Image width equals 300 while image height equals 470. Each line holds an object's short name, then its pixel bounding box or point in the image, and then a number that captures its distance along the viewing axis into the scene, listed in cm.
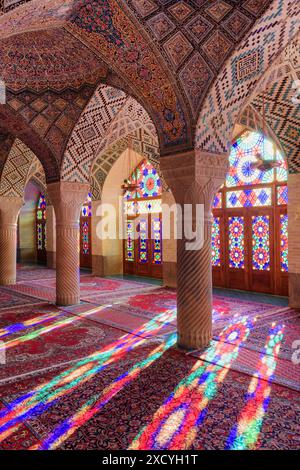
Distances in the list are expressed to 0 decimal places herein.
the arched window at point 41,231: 1669
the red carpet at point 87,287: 886
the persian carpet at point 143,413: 279
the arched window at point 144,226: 1148
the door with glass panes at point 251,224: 849
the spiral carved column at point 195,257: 485
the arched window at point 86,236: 1380
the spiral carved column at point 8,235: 1034
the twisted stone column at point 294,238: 725
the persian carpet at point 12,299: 785
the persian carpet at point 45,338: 445
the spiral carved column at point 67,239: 751
